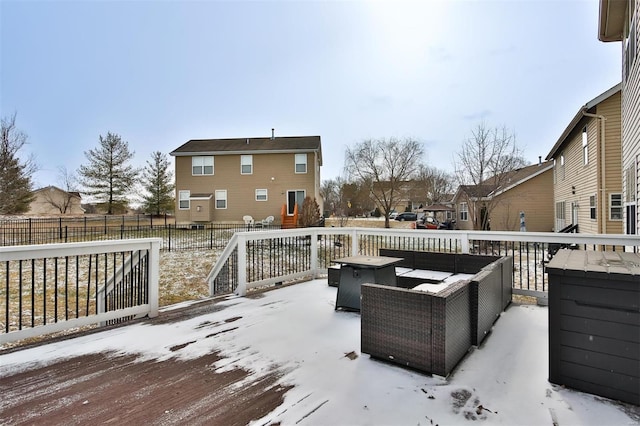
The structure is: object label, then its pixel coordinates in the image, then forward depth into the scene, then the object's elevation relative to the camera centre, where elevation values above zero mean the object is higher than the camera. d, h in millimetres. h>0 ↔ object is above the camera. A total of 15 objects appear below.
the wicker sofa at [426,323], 2146 -792
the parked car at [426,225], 22503 -753
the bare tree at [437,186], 33150 +3208
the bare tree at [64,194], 29000 +2179
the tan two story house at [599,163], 8406 +1435
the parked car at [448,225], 23788 -801
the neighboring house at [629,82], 4742 +2226
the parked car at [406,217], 34812 -278
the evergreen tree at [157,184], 26578 +2574
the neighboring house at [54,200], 31656 +1531
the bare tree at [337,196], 30891 +2045
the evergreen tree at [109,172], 24108 +3278
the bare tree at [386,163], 23188 +3778
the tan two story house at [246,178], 18359 +2102
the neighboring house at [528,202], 16953 +648
